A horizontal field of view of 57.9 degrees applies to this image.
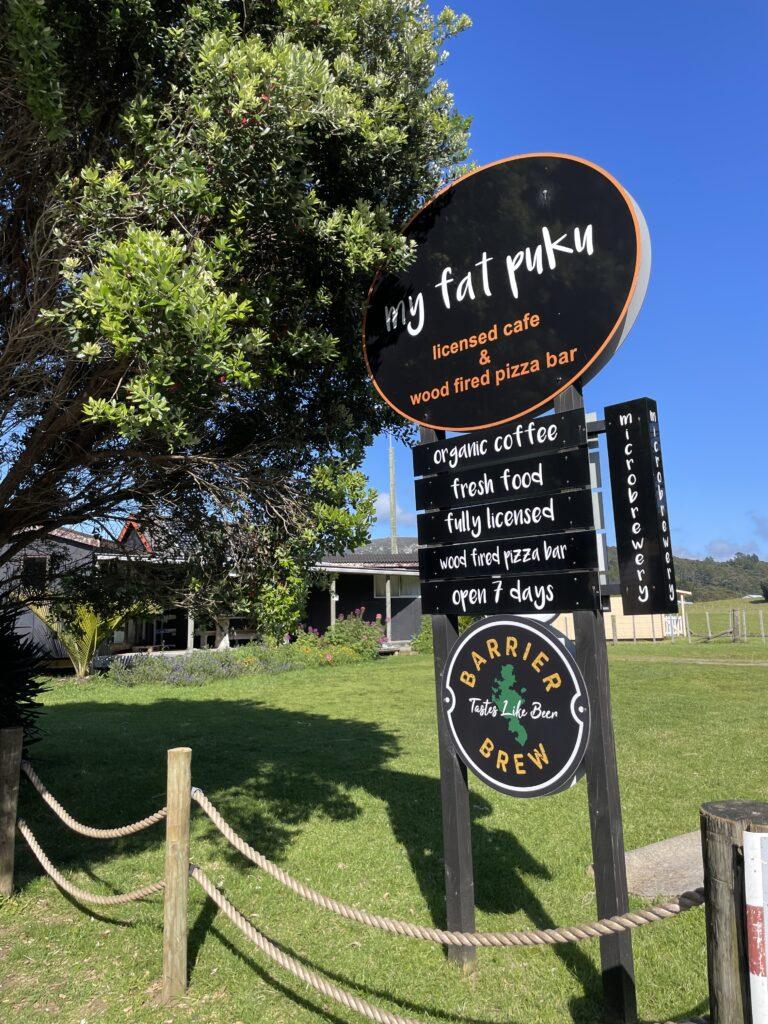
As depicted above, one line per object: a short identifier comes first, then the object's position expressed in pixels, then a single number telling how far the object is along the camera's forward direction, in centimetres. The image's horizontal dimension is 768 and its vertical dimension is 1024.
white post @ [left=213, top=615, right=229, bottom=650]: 2281
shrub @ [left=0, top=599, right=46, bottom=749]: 780
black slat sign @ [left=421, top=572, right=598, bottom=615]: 375
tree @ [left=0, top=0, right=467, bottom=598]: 415
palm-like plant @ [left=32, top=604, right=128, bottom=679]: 1805
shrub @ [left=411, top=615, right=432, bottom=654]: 2622
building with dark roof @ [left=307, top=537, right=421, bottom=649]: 2686
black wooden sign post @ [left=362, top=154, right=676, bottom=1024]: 366
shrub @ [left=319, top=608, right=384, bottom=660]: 2419
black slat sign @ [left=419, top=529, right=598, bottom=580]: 377
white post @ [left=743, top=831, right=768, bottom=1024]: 215
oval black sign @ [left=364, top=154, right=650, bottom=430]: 382
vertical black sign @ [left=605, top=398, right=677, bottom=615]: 358
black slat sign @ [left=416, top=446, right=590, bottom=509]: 389
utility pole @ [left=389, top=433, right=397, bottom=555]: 4178
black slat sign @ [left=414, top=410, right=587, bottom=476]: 395
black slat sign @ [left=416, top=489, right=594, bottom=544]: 384
